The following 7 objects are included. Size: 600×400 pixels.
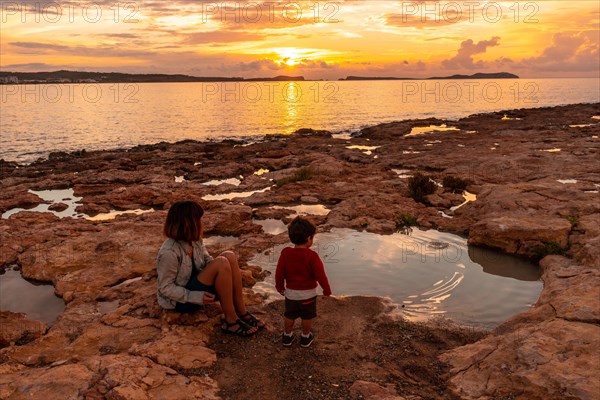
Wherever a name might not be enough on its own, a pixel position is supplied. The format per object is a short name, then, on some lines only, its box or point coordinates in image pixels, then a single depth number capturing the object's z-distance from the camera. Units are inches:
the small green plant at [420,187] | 542.6
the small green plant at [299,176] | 643.6
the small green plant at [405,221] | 439.4
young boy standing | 210.7
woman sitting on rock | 222.1
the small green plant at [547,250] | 345.4
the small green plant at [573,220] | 372.3
